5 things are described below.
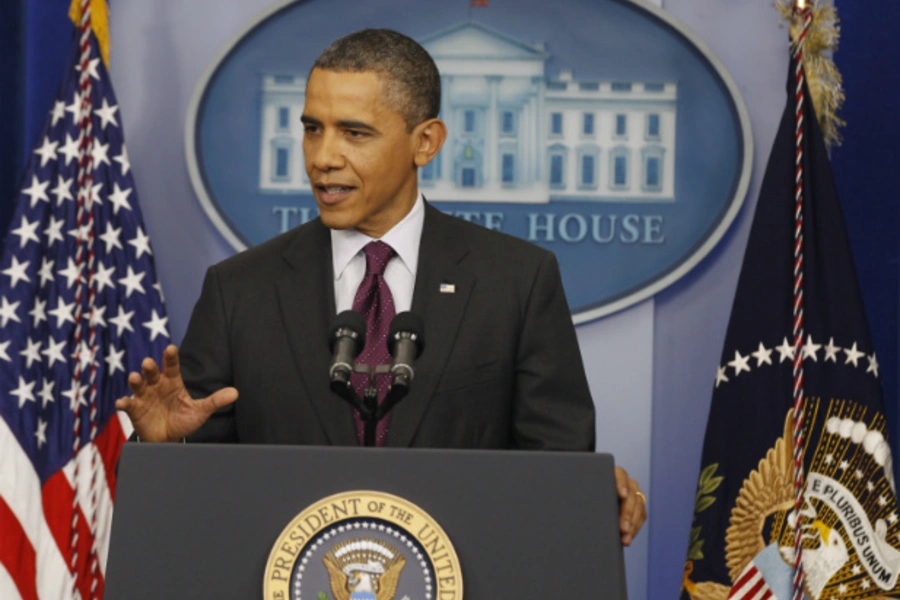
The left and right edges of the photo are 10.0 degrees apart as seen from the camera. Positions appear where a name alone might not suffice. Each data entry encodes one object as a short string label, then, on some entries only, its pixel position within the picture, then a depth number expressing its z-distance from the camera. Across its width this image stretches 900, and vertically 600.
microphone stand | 4.52
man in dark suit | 4.87
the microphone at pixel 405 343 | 4.51
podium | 4.43
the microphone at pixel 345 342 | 4.51
